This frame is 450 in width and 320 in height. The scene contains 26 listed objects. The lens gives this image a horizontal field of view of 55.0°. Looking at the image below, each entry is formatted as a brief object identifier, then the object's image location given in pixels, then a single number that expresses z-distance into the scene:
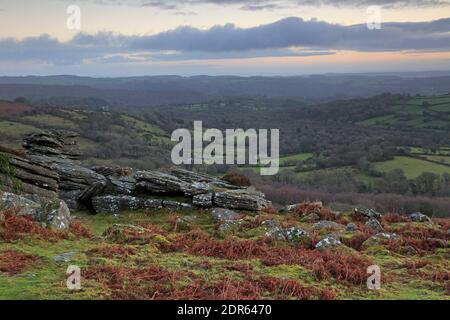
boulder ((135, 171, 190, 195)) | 21.80
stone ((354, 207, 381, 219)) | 20.75
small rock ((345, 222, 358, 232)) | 16.84
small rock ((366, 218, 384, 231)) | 17.66
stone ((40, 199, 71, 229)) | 14.27
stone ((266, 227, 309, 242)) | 14.12
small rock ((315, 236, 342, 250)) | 13.14
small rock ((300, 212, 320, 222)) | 19.90
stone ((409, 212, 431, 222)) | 20.00
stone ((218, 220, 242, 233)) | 16.07
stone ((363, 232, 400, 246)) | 14.10
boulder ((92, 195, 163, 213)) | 20.93
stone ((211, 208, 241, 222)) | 19.03
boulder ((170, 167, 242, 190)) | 23.47
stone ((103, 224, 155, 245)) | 13.16
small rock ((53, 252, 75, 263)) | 10.55
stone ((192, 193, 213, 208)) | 20.97
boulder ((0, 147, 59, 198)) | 18.50
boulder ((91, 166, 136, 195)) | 21.97
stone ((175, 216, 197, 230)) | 16.97
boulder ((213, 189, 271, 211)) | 20.92
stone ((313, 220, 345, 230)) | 17.00
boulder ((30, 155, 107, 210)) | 21.56
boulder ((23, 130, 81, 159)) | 25.53
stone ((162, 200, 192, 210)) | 21.16
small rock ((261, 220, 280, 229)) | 16.24
